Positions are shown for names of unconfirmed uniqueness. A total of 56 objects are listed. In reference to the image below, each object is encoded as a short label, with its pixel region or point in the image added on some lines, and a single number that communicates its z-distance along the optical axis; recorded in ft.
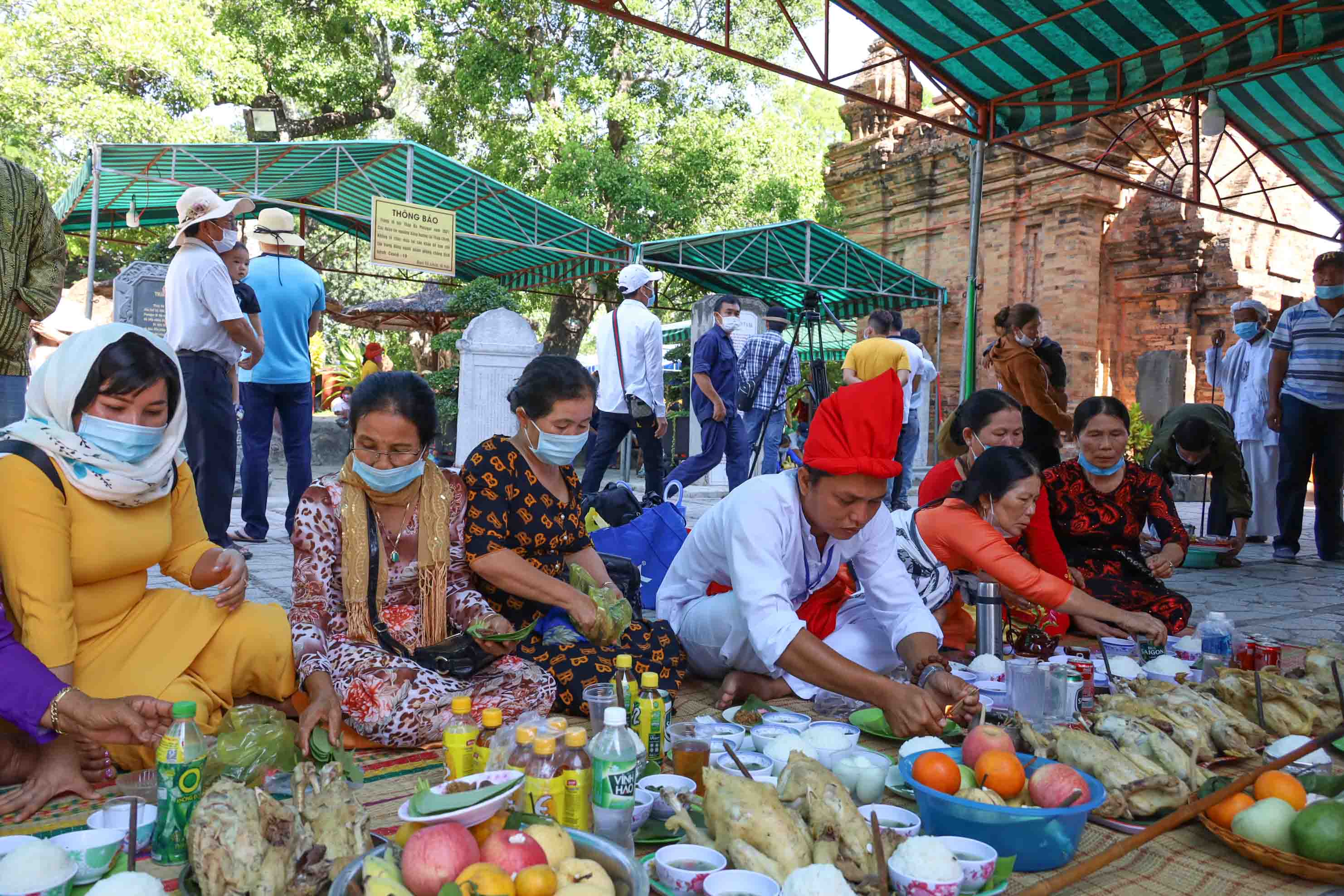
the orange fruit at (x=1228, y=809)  6.86
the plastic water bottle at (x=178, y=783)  6.15
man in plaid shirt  25.30
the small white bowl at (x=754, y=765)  7.41
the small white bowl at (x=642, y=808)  6.70
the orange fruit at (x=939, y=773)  6.51
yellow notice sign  30.42
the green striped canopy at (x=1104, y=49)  19.76
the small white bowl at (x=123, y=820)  6.16
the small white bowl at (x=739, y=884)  5.32
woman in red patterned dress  14.40
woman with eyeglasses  8.65
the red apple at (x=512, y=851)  4.91
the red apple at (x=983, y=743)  7.02
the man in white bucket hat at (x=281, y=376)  18.39
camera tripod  26.58
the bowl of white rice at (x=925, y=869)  5.42
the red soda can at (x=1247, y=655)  10.98
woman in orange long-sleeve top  11.30
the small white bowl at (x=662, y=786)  6.88
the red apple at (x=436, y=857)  4.82
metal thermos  11.30
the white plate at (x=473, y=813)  5.11
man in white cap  21.65
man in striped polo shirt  21.31
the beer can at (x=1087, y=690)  9.73
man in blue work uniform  23.72
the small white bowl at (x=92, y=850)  5.61
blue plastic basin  6.16
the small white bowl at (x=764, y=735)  8.16
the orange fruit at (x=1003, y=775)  6.61
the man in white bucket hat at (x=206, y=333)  15.62
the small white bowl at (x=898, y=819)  6.33
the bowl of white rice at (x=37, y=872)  5.01
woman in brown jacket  19.22
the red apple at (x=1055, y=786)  6.41
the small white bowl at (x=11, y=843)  5.48
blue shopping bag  14.90
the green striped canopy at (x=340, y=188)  35.35
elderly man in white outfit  25.32
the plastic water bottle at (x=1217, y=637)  11.34
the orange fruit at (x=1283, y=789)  6.85
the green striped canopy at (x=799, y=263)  44.27
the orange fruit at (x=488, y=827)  5.32
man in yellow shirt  24.44
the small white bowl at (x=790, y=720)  8.75
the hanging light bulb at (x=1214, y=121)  27.04
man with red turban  8.49
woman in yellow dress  7.26
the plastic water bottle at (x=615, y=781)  6.20
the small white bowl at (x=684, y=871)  5.55
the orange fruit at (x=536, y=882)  4.75
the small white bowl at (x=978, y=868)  5.68
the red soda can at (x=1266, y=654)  10.90
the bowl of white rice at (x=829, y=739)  7.82
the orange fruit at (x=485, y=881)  4.59
